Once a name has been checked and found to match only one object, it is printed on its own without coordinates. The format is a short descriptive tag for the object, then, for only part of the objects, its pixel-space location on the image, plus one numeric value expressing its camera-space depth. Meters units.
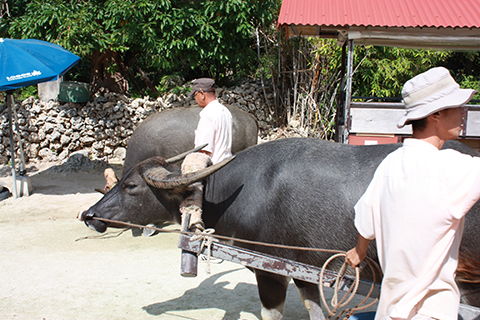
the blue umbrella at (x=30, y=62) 5.88
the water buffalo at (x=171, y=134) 5.68
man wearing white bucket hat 1.32
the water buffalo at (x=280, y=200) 2.10
